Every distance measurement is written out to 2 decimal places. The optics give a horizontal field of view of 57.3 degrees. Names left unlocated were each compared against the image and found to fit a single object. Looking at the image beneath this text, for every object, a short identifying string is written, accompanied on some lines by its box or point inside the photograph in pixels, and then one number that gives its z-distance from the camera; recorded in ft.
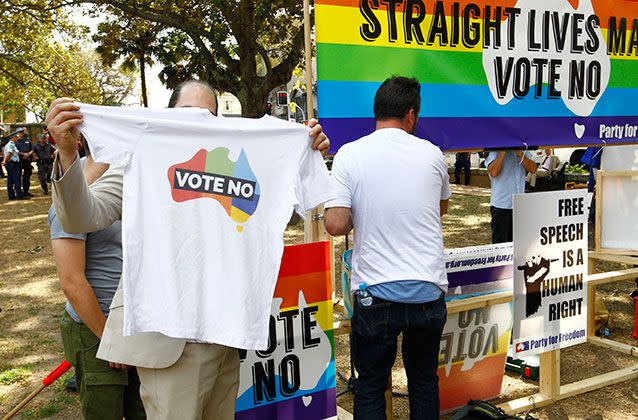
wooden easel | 12.81
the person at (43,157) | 54.96
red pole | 9.17
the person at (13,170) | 49.46
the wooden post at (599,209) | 16.44
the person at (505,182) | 17.34
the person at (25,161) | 53.06
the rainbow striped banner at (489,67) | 10.59
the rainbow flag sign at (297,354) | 9.86
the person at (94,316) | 6.88
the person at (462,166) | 63.51
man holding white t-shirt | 5.92
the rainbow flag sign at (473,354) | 12.13
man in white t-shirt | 8.52
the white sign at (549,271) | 12.12
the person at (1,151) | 79.73
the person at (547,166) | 46.03
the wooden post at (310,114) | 9.84
